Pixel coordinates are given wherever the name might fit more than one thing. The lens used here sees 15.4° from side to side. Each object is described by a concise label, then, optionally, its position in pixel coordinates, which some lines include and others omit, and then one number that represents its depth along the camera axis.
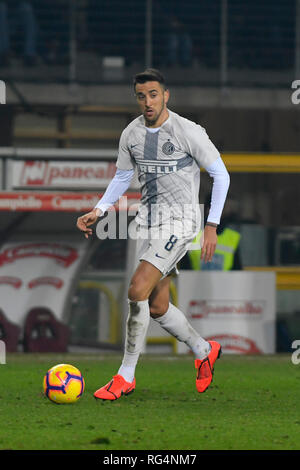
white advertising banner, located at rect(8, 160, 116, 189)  11.77
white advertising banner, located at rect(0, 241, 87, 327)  11.95
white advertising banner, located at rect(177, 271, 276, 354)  11.69
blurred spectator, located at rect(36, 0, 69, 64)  18.58
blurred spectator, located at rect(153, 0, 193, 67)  18.69
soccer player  6.86
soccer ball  6.66
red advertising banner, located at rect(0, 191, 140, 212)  11.48
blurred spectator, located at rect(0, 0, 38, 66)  18.00
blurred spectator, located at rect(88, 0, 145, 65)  18.83
